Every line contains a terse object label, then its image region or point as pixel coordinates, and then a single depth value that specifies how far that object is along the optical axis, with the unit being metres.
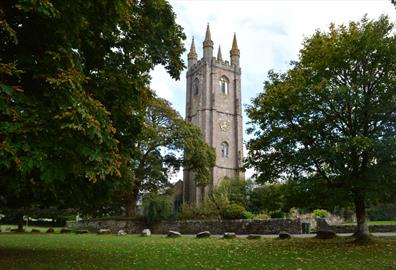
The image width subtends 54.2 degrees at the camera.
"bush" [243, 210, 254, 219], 32.78
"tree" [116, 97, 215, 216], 38.69
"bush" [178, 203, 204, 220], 35.91
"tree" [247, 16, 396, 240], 13.78
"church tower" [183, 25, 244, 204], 61.81
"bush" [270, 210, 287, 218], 32.34
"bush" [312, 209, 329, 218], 33.78
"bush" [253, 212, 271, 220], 31.08
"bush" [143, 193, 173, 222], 33.81
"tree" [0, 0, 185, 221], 6.34
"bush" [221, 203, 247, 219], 33.35
